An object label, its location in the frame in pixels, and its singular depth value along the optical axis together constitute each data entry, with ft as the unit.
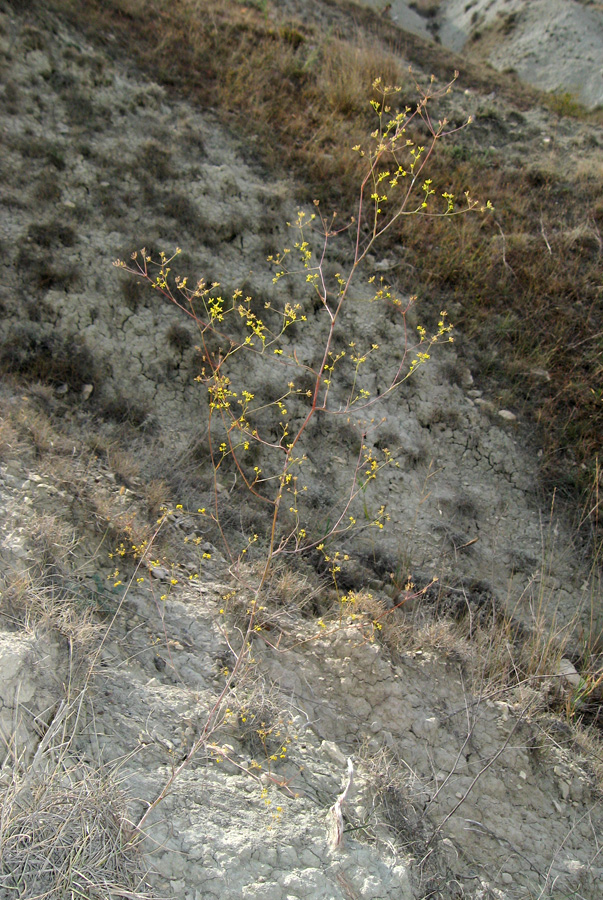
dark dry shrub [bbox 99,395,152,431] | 14.84
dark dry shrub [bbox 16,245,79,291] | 16.44
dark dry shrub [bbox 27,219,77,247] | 17.24
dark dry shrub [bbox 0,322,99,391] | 14.84
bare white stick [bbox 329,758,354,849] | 7.30
